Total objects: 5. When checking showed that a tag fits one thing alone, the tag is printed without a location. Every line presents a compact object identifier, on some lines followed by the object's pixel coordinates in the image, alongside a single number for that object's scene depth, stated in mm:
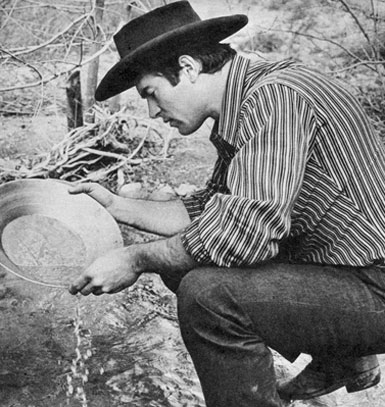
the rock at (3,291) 3327
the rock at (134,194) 2912
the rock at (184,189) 4549
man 1975
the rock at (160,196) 2861
